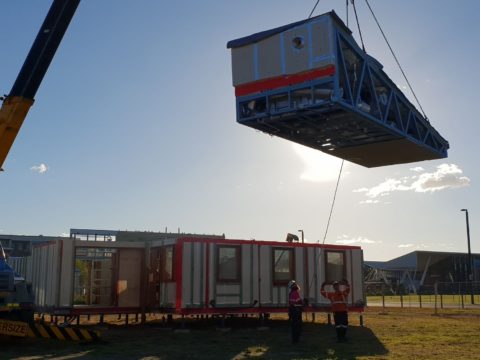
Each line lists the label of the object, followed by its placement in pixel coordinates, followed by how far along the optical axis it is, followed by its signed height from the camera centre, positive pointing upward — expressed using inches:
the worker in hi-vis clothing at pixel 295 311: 573.0 -31.5
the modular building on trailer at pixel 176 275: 695.7 +4.6
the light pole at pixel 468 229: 1612.9 +136.8
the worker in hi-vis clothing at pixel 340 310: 585.9 -31.2
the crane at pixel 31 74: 597.3 +209.7
